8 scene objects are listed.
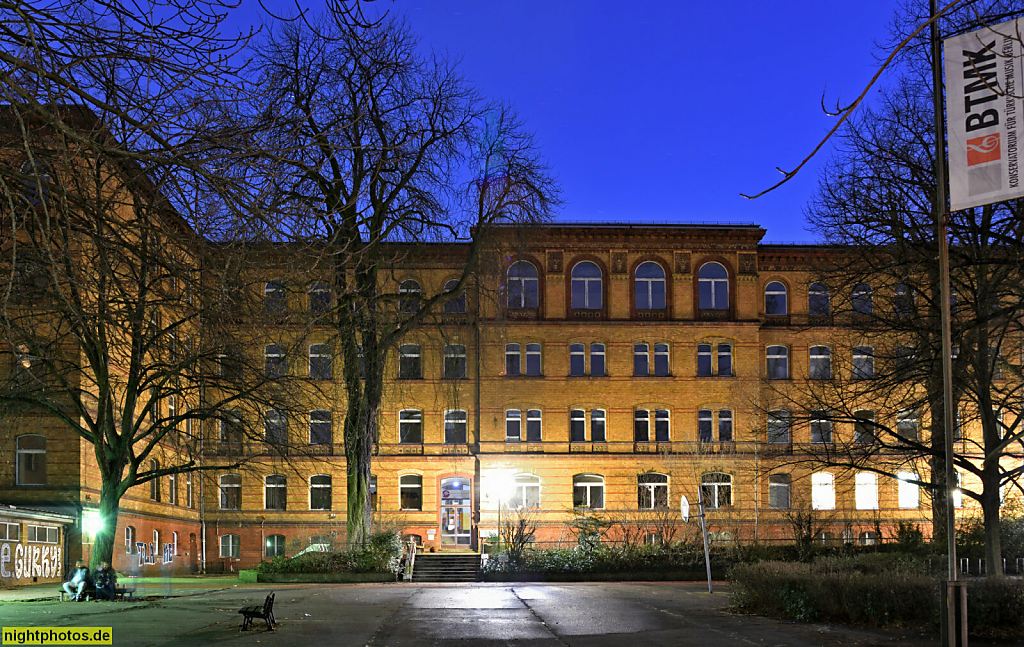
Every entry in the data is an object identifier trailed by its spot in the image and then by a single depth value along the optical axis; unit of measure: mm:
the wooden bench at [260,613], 15445
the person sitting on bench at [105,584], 21469
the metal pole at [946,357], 11023
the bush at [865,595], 14273
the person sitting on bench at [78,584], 21125
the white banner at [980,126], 9641
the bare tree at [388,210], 27469
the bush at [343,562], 31953
